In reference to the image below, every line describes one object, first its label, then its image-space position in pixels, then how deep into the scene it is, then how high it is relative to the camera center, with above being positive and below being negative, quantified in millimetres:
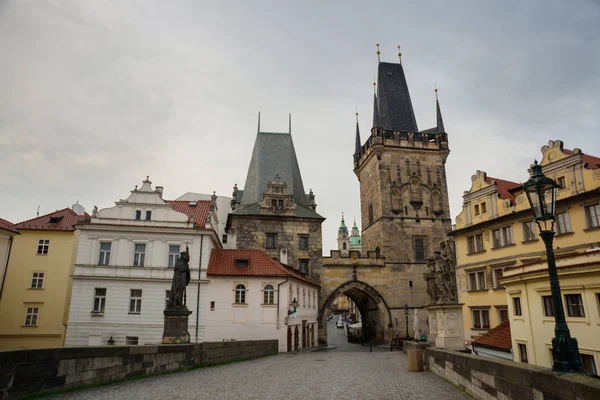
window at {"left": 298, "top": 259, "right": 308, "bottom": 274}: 36188 +3936
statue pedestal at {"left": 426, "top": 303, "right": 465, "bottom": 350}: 13430 -403
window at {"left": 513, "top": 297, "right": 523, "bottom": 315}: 16094 +345
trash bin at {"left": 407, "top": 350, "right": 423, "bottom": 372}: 13398 -1413
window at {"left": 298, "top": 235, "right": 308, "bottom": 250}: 36312 +5731
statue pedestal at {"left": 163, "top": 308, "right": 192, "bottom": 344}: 13547 -393
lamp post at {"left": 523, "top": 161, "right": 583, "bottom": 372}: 5305 +881
